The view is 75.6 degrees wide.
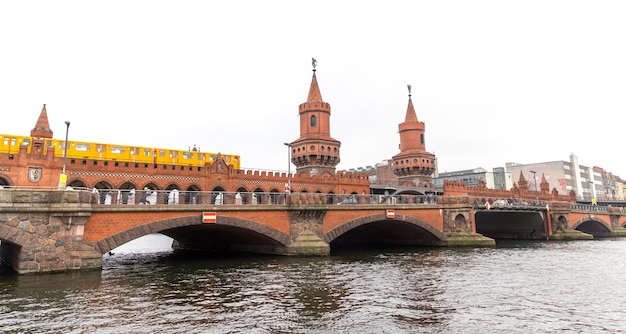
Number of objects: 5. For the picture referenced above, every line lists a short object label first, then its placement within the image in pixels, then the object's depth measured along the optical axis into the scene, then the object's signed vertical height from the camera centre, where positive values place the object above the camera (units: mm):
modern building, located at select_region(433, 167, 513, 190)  134375 +15734
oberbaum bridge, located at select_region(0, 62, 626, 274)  22625 +1461
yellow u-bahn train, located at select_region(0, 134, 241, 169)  39625 +8451
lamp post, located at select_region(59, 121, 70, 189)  23328 +2827
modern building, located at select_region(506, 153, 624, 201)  123438 +15162
